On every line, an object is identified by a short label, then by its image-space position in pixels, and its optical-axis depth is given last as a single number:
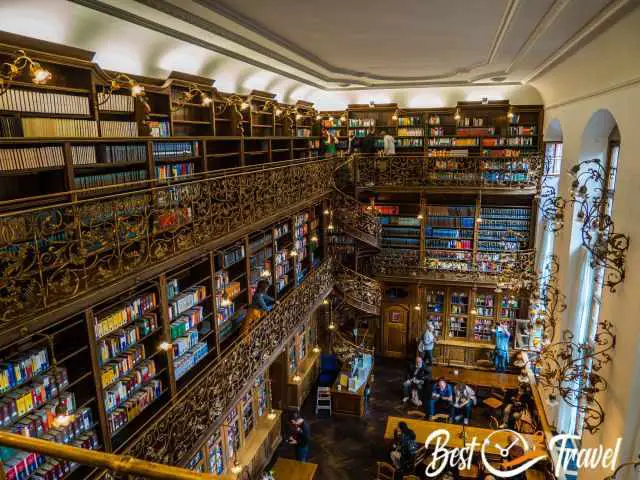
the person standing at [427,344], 11.48
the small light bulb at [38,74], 3.96
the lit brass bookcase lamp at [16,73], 3.89
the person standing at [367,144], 11.84
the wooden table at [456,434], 7.85
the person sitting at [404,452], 7.56
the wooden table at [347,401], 9.82
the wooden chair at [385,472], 7.60
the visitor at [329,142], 11.68
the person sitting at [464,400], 9.45
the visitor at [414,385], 10.24
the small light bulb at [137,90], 5.61
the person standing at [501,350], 11.52
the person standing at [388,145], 11.80
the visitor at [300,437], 8.09
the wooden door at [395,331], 12.53
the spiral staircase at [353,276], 10.56
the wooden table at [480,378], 10.43
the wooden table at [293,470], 7.42
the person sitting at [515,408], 9.06
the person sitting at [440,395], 9.64
